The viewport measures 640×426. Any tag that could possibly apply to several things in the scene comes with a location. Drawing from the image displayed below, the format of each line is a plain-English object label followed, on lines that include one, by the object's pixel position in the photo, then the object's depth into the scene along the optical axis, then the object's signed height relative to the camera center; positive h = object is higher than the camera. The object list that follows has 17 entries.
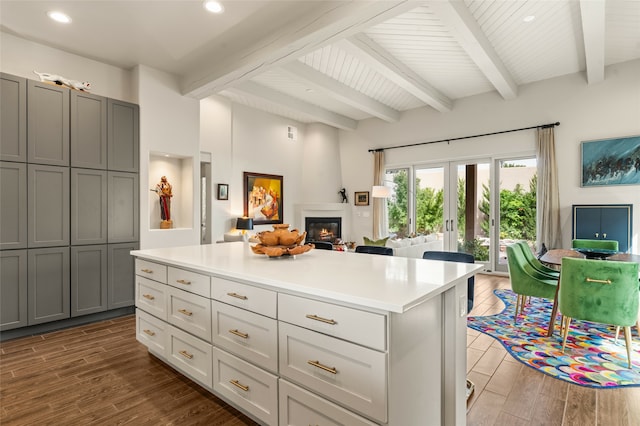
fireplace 7.80 -0.41
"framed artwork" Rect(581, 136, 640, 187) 4.70 +0.76
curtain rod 5.32 +1.45
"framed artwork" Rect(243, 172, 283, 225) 6.91 +0.30
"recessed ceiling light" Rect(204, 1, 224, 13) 2.87 +1.86
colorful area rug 2.32 -1.18
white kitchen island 1.21 -0.58
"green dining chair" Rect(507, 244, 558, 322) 3.21 -0.72
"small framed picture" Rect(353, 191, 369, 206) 7.71 +0.32
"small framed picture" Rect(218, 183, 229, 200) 6.35 +0.39
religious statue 4.50 +0.15
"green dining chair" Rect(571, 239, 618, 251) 4.08 -0.42
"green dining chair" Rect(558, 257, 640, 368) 2.42 -0.62
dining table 3.00 -0.46
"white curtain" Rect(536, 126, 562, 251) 5.29 +0.33
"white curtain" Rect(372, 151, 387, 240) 7.38 +0.12
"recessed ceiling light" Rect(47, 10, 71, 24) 3.05 +1.88
